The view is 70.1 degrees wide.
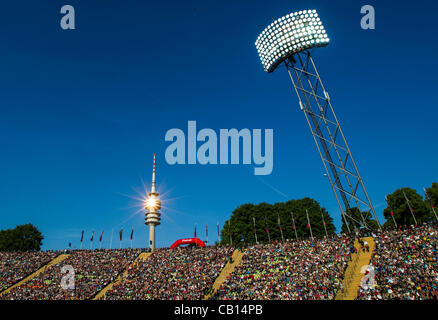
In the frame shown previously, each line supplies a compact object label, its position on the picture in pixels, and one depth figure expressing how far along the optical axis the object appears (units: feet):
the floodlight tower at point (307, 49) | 131.54
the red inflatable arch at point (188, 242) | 210.42
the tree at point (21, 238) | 261.85
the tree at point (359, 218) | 225.35
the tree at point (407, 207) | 182.60
